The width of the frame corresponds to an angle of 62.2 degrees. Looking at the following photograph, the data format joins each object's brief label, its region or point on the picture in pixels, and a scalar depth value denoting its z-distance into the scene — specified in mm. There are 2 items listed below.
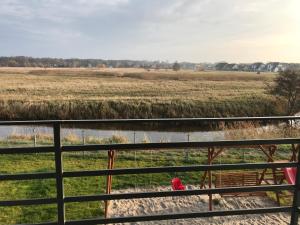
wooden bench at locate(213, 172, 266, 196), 5230
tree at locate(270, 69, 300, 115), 18414
